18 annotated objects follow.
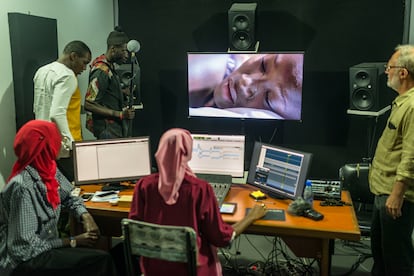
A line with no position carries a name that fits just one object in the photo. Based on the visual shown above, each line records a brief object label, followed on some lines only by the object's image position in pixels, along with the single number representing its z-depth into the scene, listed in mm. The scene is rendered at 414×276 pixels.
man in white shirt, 3334
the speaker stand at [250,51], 4148
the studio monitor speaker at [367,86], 3658
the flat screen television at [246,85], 4113
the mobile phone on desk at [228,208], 2439
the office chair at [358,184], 3350
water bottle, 2485
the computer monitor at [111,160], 2789
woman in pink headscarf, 1867
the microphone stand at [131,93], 4051
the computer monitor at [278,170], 2537
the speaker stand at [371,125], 3703
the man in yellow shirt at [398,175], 2303
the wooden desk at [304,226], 2232
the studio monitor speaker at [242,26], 4066
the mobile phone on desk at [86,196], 2687
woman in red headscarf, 2055
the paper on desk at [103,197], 2650
